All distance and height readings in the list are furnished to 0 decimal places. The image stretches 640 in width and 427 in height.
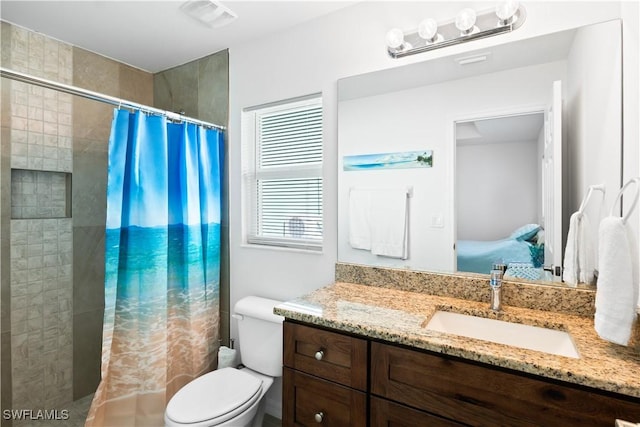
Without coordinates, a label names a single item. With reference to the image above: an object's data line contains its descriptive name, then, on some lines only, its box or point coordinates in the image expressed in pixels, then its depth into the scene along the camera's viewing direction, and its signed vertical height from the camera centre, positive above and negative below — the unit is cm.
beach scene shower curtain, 179 -32
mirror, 127 +35
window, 205 +26
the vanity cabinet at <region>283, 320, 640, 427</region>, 90 -57
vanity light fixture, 139 +83
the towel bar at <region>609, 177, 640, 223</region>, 91 +4
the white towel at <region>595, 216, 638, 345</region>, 94 -20
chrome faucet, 135 -31
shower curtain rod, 137 +58
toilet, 150 -90
